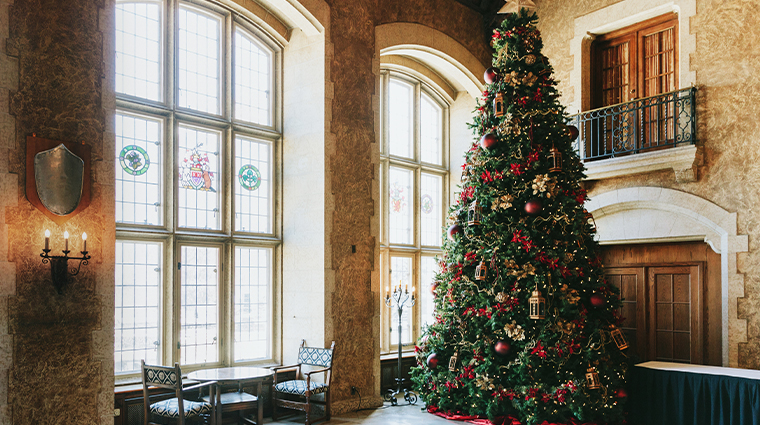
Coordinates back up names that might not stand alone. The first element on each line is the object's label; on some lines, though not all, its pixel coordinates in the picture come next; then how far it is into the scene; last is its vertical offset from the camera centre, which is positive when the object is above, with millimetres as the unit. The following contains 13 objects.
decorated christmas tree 5621 -512
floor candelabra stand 6947 -1872
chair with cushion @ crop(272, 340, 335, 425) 5879 -1576
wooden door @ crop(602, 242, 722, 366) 6660 -804
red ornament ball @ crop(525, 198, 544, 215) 5770 +219
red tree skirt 5633 -1905
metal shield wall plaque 4410 +367
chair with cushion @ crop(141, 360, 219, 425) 4828 -1452
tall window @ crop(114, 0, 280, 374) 5660 +446
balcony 6664 +1131
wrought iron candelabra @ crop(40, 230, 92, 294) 4434 -268
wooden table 5184 -1322
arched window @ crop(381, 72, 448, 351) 8172 +532
